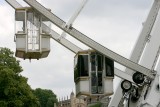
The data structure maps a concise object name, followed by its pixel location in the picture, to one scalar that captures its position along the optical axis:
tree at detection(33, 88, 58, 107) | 155.16
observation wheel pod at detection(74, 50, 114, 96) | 18.86
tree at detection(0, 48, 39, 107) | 60.27
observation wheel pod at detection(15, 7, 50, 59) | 18.38
